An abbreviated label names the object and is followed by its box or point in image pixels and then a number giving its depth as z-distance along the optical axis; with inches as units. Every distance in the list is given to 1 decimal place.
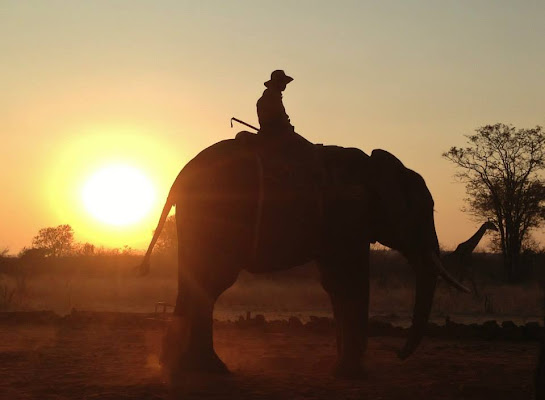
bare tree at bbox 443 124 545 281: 1456.7
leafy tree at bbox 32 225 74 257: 2945.4
